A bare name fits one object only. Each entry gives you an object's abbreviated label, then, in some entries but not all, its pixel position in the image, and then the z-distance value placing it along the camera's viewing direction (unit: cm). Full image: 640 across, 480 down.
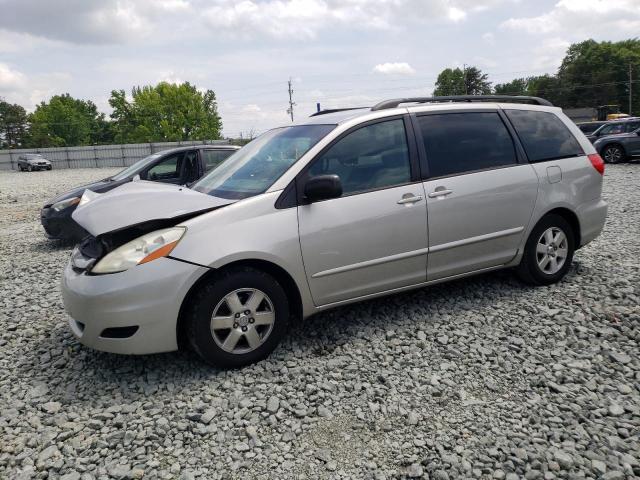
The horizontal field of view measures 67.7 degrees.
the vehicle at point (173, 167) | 793
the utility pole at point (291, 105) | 6711
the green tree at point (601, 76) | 7800
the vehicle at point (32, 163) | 4012
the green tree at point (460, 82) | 8819
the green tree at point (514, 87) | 11156
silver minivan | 312
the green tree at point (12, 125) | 9544
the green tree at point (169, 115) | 6725
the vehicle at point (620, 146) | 1791
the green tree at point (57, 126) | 7650
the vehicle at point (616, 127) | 1864
